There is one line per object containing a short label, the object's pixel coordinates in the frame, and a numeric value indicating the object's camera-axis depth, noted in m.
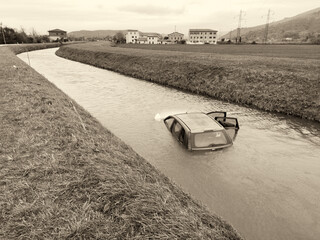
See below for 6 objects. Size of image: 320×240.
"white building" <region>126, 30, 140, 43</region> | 187.50
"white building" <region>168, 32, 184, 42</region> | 187.62
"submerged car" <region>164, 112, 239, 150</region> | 9.07
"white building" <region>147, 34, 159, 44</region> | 178.16
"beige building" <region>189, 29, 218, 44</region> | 170.12
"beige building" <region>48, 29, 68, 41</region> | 186.75
